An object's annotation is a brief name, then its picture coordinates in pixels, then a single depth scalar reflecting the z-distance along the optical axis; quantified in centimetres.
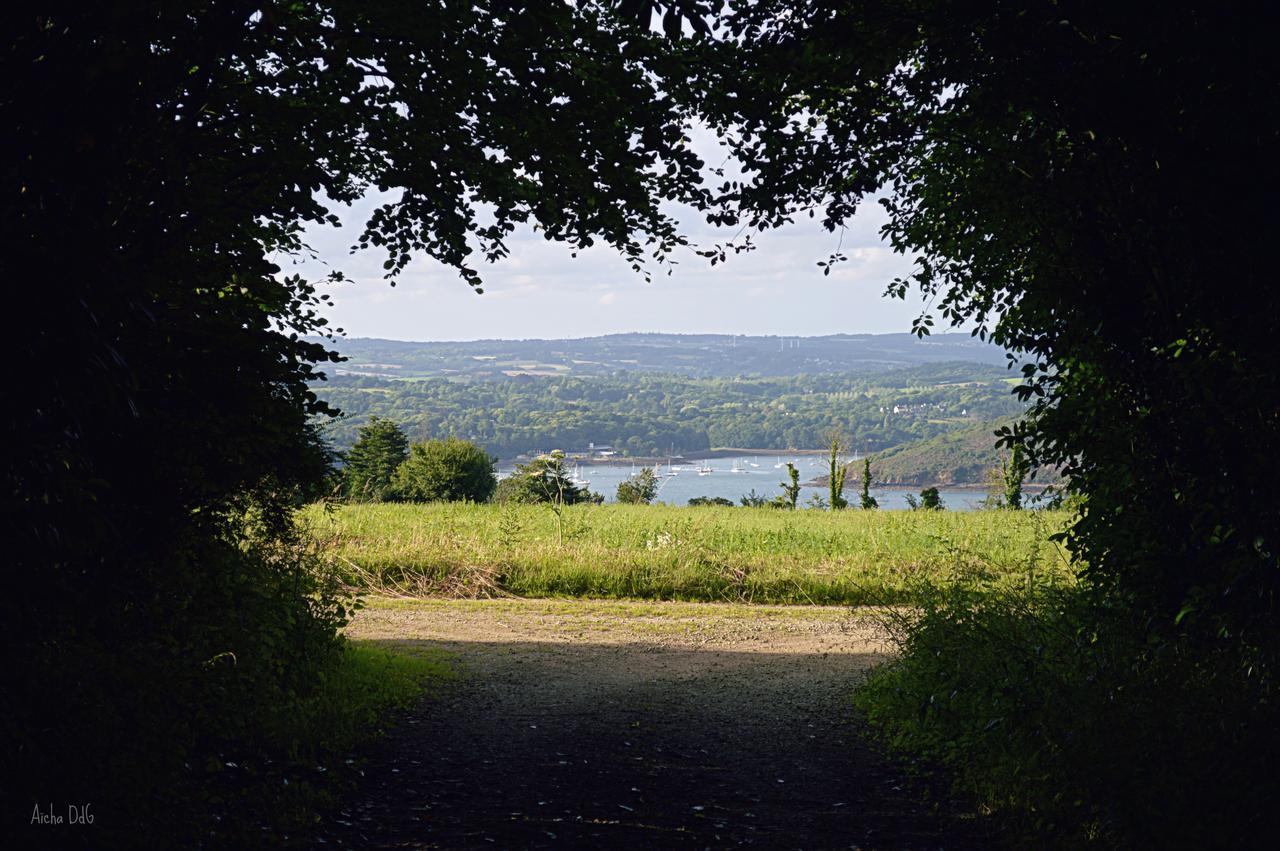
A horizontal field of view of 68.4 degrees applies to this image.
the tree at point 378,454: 4406
